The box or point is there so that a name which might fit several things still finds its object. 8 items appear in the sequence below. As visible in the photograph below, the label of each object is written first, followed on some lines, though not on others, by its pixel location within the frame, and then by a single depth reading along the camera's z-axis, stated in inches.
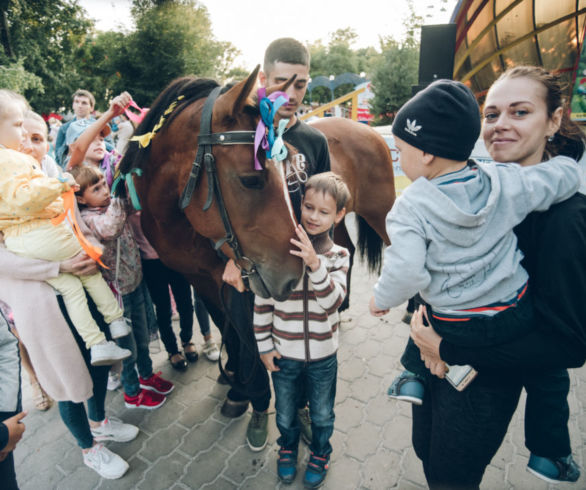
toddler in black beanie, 44.3
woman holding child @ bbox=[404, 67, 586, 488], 42.9
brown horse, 64.4
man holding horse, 81.0
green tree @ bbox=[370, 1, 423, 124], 859.4
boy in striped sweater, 68.3
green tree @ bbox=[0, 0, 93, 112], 632.4
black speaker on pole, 270.8
